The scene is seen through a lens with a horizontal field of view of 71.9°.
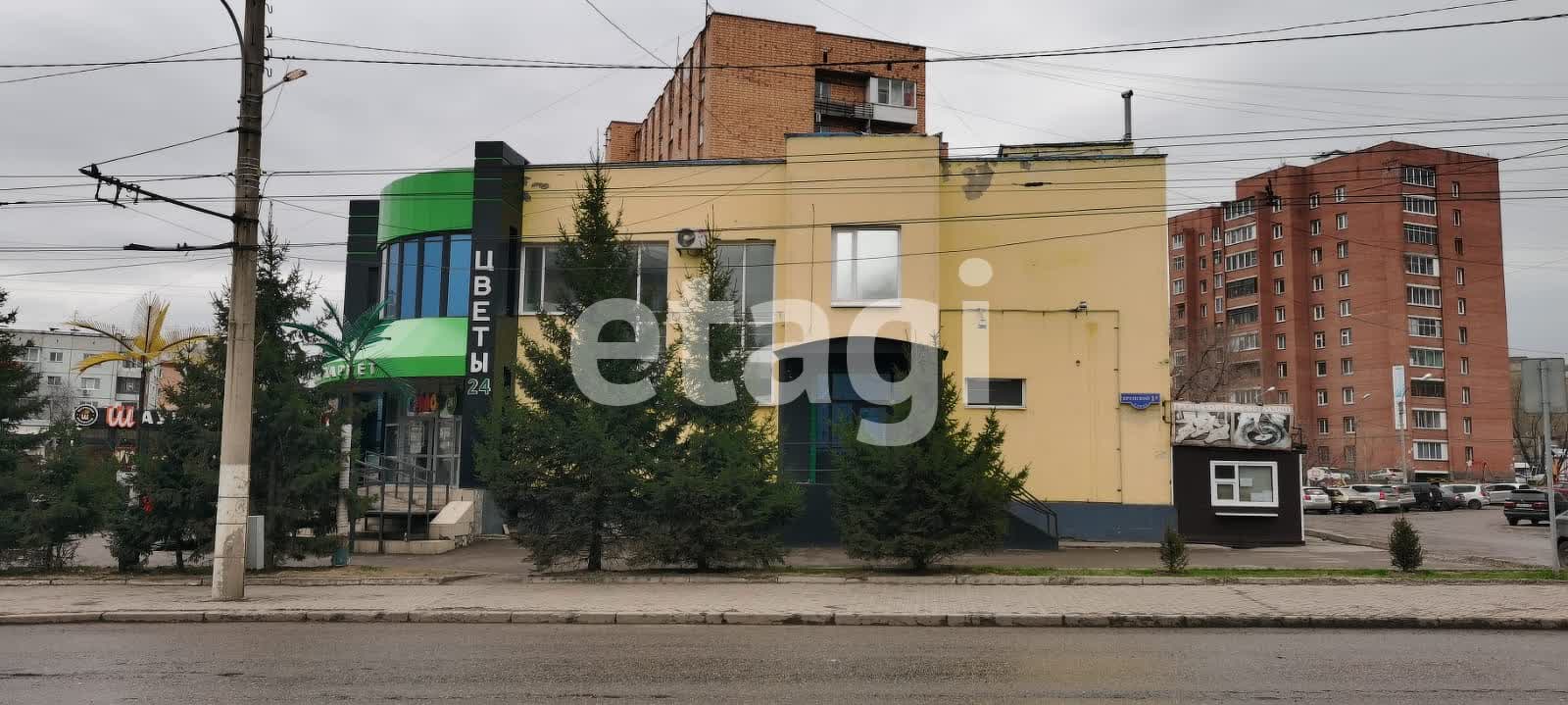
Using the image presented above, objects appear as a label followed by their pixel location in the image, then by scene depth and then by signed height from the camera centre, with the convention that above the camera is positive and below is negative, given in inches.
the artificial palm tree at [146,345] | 1701.4 +161.5
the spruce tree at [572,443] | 643.5 -0.9
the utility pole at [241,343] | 555.8 +50.8
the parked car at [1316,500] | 1894.7 -90.7
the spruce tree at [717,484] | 634.8 -24.2
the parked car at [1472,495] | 2228.1 -94.7
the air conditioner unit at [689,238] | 1007.6 +190.2
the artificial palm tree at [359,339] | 987.3 +95.7
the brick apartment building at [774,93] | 1996.8 +694.9
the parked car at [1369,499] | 1953.7 -91.1
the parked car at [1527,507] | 1502.2 -80.8
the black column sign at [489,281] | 1009.5 +151.3
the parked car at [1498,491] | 2275.3 -88.6
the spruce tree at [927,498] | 629.0 -30.9
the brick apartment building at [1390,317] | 3117.6 +392.8
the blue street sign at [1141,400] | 976.9 +42.1
